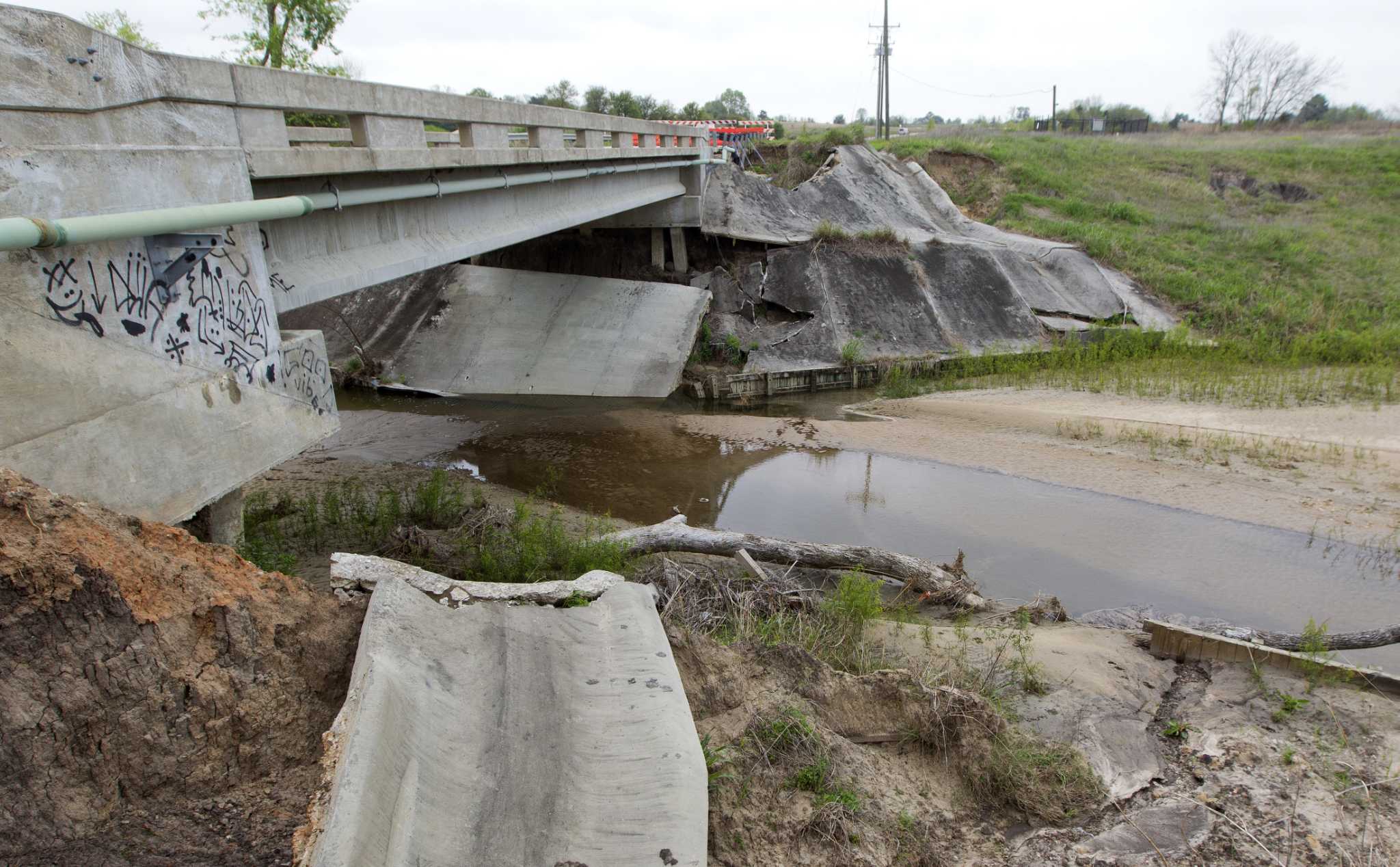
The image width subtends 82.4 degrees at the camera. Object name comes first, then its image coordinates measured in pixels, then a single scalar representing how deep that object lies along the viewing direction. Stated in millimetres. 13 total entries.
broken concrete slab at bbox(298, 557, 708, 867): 3236
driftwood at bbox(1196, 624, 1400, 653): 6477
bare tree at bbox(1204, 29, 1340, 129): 56844
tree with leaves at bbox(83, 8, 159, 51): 25344
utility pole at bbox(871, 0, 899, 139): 45688
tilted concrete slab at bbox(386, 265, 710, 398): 17641
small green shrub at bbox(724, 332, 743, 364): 18688
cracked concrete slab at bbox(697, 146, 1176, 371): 19328
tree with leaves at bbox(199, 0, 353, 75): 26031
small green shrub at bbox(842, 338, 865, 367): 18452
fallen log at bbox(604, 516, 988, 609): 7926
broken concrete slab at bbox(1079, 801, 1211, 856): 4230
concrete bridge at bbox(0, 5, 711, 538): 4461
